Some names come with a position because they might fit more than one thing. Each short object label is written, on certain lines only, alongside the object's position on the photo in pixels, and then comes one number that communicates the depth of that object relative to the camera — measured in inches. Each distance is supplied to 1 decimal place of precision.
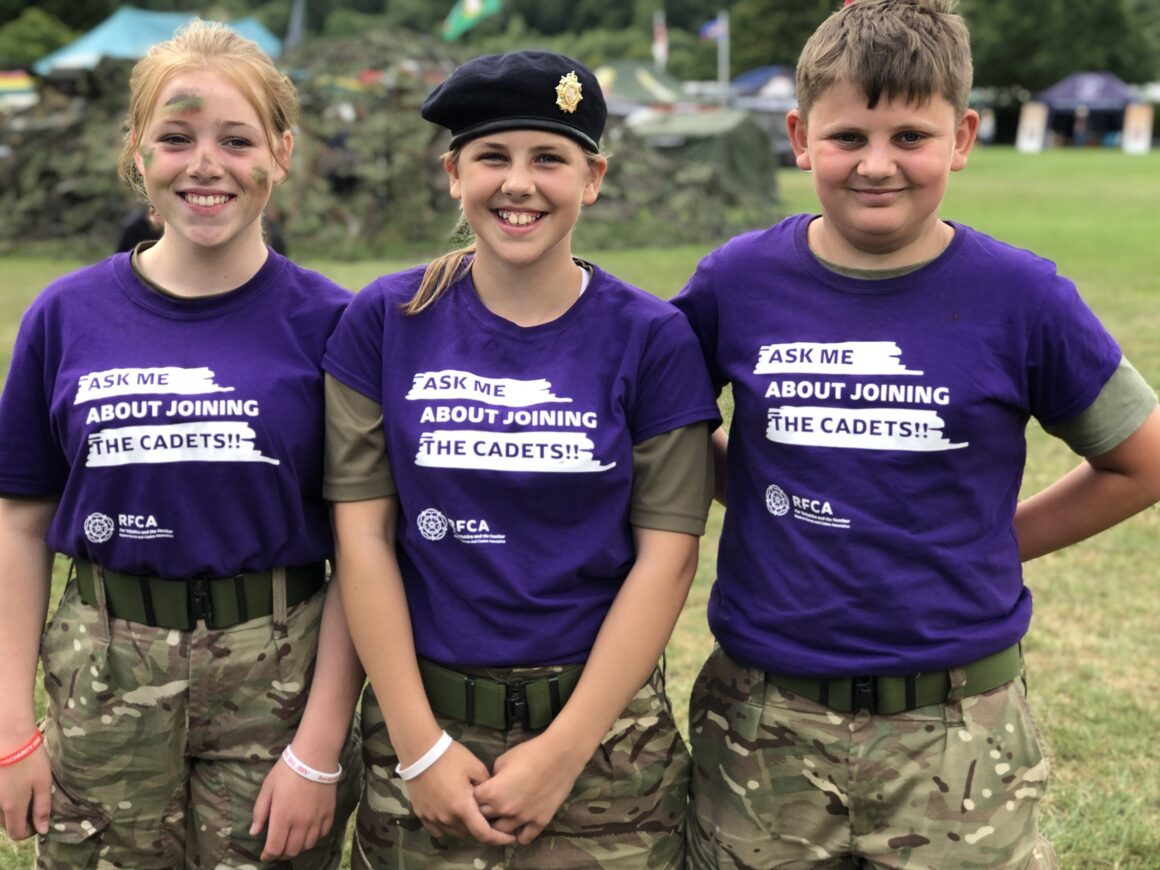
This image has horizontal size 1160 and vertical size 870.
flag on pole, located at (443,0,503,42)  804.6
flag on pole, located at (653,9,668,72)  2187.5
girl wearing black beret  79.4
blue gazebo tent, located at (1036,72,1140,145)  2063.2
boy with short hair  78.8
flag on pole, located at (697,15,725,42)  2176.4
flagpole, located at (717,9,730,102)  2170.3
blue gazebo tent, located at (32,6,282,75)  1071.0
